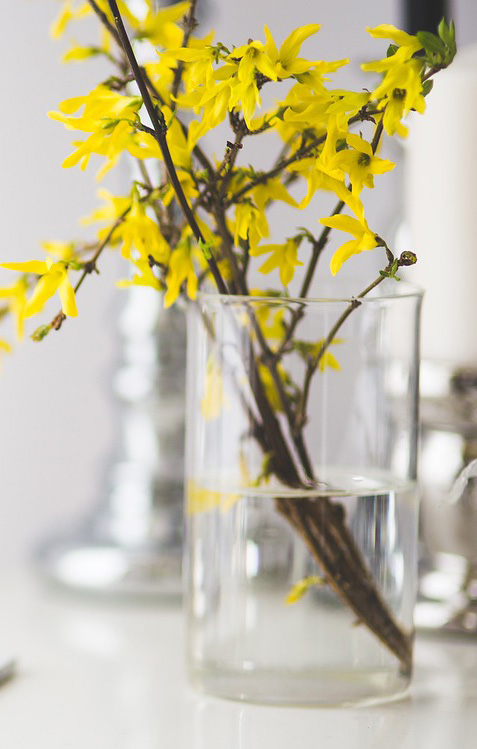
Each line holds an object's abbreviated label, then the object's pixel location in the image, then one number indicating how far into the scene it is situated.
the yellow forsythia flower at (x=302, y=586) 0.96
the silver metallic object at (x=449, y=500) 1.07
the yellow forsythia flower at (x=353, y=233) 0.89
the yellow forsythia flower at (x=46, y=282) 0.90
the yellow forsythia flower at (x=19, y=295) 0.93
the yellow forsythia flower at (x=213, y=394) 0.97
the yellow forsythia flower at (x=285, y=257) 0.94
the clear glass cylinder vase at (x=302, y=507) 0.96
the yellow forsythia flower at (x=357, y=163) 0.88
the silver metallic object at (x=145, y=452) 1.18
